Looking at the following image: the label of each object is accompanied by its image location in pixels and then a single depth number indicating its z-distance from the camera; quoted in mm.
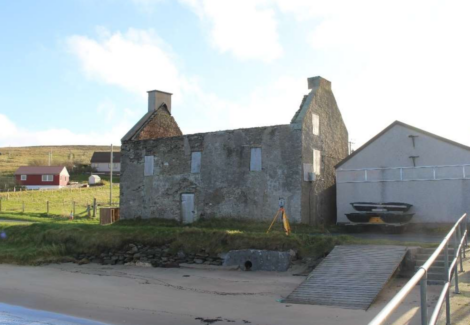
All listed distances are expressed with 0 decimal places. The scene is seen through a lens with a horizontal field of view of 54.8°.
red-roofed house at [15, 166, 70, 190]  66938
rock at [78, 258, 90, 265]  19872
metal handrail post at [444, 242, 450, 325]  5966
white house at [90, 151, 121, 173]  80562
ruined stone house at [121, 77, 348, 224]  22562
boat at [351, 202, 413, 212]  21094
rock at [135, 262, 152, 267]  18802
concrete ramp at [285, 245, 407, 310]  11086
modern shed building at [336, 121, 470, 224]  20688
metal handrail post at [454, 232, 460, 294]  8445
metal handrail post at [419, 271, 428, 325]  3928
